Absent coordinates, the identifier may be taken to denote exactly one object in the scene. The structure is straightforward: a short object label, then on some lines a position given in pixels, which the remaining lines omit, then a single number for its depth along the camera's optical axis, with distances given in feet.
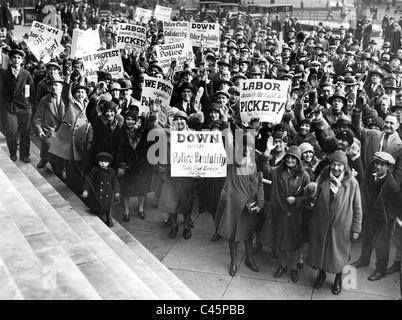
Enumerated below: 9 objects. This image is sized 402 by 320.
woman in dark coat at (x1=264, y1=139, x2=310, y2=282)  20.10
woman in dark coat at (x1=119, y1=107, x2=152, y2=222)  24.71
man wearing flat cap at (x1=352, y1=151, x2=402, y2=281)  19.81
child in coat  23.09
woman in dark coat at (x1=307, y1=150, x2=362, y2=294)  19.02
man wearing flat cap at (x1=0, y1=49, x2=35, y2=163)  28.60
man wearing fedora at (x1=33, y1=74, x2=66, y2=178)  27.37
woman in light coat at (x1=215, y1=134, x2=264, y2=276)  20.99
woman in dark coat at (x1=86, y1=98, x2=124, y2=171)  24.14
